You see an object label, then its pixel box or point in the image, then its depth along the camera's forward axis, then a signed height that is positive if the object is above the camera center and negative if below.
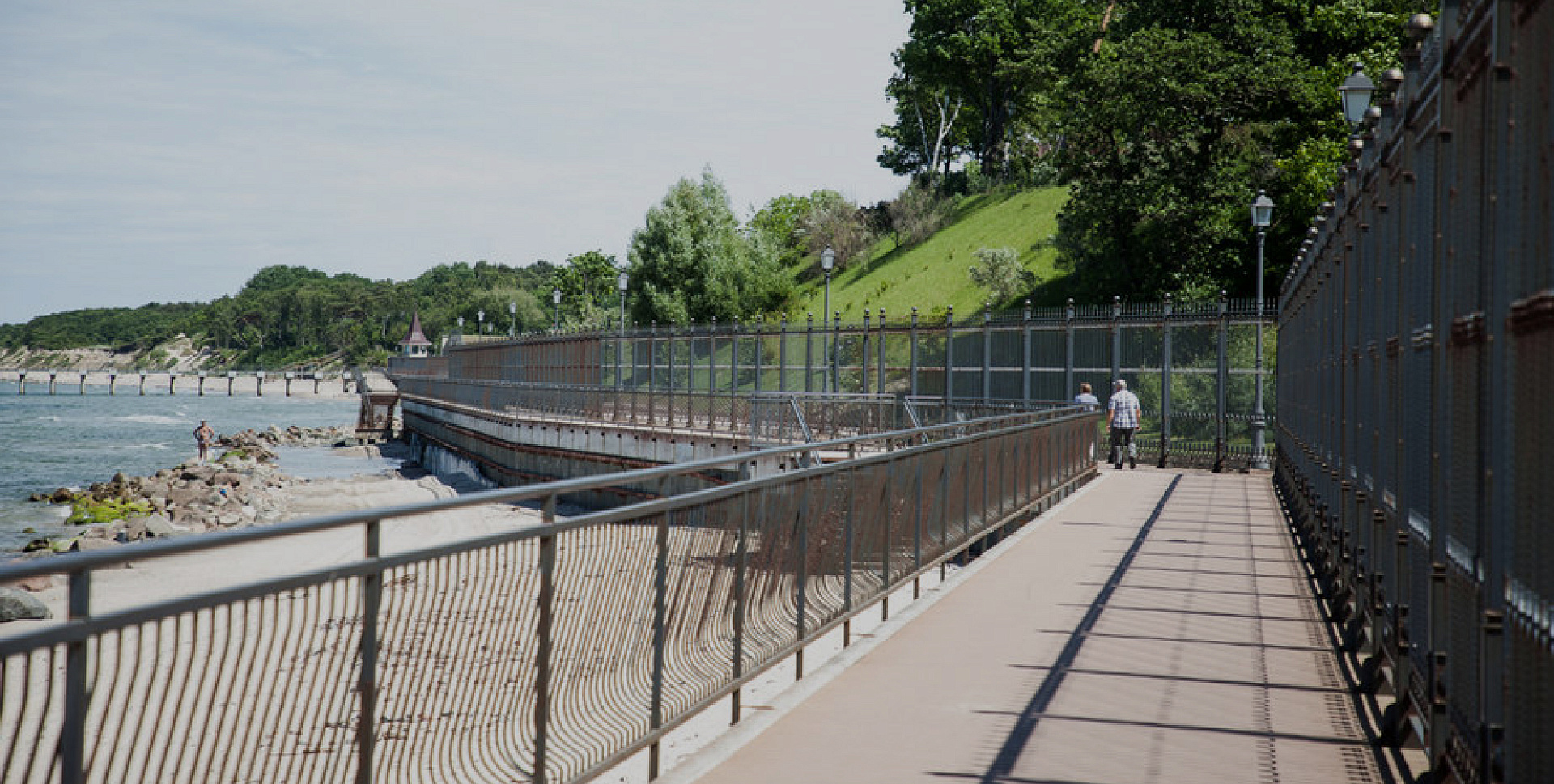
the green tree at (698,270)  77.88 +6.68
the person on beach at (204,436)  61.16 -2.30
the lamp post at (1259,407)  27.48 -0.29
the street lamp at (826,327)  35.59 +1.60
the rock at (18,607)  15.02 -2.50
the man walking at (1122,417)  27.50 -0.52
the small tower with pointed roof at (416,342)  162.12 +5.00
